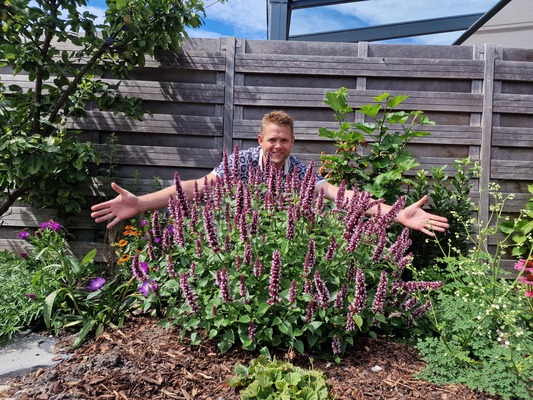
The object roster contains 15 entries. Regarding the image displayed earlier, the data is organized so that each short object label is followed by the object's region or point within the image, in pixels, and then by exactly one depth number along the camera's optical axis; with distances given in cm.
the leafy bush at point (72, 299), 257
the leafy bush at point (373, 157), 339
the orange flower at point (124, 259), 321
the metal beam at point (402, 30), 728
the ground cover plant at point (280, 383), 162
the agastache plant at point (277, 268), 199
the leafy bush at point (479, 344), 185
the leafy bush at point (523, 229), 387
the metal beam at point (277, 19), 627
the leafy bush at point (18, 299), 261
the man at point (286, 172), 260
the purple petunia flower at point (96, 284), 282
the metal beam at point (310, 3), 637
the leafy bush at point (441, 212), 355
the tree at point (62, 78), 345
